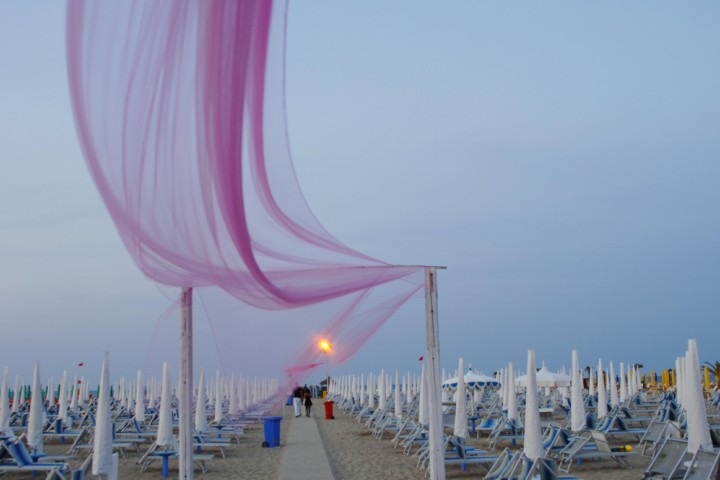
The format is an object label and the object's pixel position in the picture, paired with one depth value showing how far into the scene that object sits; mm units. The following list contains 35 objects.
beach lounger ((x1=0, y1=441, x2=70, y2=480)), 9469
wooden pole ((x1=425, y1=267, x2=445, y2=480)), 6906
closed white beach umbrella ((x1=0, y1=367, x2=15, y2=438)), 13375
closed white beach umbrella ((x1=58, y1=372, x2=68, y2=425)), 17078
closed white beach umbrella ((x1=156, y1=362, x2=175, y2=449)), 11141
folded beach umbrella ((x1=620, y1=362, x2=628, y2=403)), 19719
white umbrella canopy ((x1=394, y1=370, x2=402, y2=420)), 17592
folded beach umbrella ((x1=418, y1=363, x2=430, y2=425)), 13160
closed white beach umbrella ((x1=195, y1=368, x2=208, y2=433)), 14789
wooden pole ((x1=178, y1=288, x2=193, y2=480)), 6516
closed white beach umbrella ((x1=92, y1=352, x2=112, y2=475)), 7656
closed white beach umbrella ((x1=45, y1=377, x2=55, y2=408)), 23577
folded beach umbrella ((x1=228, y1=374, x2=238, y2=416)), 20578
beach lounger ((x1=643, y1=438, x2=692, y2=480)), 8336
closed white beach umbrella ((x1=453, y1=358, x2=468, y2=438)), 11836
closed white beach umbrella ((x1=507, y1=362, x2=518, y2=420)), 13883
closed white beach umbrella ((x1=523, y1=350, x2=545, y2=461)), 8406
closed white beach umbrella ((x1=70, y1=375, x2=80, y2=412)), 20970
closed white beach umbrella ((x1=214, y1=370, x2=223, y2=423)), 17933
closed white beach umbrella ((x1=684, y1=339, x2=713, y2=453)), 8352
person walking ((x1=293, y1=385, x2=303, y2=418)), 23734
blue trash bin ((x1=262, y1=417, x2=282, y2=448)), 14742
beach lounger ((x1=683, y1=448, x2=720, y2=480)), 7547
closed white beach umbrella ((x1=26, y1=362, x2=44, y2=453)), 11750
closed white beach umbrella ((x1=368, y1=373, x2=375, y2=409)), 23084
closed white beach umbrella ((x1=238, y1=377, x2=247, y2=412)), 21744
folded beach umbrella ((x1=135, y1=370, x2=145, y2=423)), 16062
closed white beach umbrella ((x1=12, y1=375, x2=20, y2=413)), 19603
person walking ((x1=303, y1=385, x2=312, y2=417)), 24141
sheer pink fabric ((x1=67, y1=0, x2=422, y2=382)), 3193
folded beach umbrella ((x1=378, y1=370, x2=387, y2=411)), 19519
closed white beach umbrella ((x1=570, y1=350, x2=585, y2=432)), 12727
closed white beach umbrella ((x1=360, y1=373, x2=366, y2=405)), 25953
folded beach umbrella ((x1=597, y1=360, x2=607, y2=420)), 15570
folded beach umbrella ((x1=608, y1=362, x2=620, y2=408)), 17520
